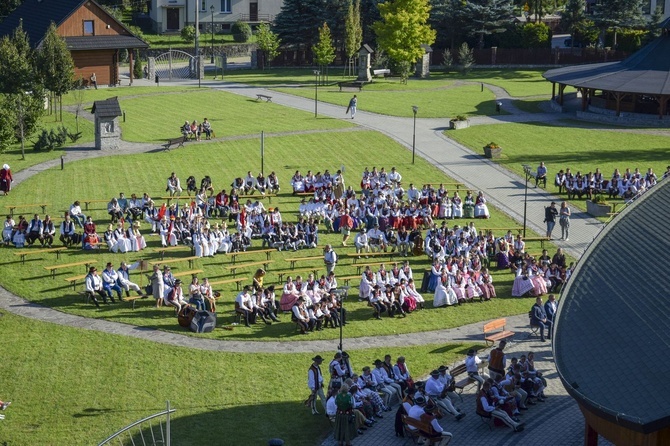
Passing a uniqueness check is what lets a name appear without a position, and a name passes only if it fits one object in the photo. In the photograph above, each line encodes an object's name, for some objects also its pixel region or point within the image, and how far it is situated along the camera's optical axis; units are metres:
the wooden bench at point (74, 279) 35.06
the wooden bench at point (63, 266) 36.28
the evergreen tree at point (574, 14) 91.12
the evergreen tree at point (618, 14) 88.31
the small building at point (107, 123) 55.66
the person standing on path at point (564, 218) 42.50
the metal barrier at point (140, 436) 24.52
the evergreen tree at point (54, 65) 61.31
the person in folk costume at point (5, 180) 47.38
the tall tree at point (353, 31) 82.19
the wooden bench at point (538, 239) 42.28
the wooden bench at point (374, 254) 40.16
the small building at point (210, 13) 102.75
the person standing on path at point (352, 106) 65.11
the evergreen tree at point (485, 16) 89.88
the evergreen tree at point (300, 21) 90.12
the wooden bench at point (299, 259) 38.44
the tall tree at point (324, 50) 79.44
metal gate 84.00
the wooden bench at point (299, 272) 37.81
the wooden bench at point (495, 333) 31.14
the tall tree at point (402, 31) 79.62
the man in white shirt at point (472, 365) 27.86
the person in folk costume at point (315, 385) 26.45
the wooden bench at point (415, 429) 24.25
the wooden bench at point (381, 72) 82.94
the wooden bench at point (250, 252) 39.31
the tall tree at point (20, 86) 54.34
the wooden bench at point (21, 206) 43.53
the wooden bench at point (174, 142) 56.13
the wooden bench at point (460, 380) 27.62
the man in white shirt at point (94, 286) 33.66
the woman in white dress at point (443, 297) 34.91
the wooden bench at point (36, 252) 38.70
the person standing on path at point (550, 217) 42.47
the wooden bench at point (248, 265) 37.90
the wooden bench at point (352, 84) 76.94
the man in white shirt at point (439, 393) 26.12
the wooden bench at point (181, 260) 38.25
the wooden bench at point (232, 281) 36.06
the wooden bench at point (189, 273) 36.70
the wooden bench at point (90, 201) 45.38
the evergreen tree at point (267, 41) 87.06
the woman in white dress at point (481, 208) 45.84
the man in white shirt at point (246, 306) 32.41
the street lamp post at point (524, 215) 42.22
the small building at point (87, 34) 74.00
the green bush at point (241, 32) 101.19
